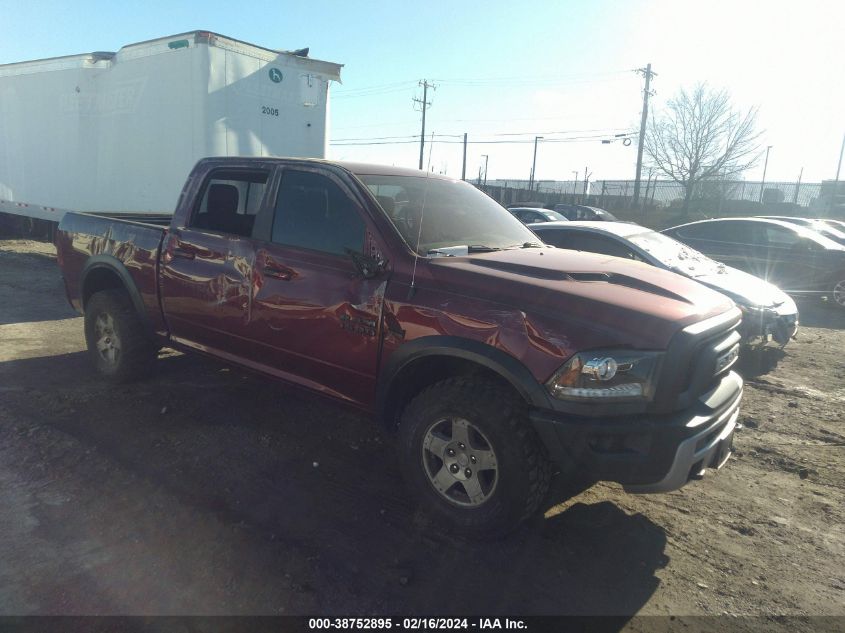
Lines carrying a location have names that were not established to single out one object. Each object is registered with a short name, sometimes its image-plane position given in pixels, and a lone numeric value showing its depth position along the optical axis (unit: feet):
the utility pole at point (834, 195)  109.06
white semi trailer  28.19
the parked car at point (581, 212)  73.31
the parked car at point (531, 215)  48.57
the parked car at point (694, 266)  21.74
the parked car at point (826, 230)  42.01
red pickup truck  9.07
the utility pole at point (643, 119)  116.44
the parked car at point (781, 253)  33.73
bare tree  113.19
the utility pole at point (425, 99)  125.73
